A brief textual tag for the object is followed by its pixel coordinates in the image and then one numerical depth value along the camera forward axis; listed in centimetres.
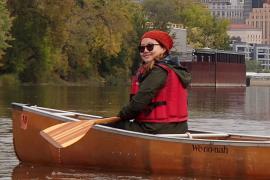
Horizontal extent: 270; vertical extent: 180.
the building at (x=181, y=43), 10952
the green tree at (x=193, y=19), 12719
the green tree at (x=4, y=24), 5711
